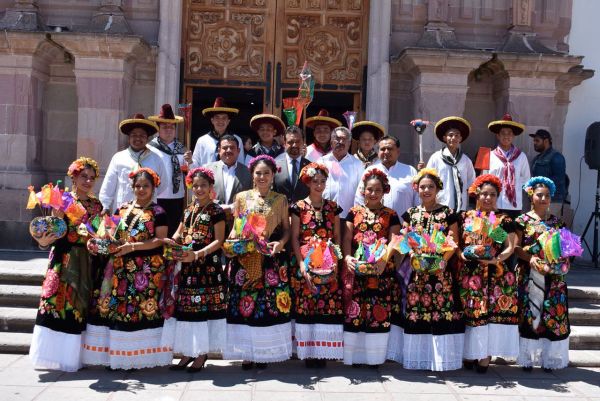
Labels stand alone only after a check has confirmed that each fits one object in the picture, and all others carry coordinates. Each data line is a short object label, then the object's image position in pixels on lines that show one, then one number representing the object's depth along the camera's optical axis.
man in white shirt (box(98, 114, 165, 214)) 6.08
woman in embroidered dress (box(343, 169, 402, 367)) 4.99
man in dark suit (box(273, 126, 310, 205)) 5.73
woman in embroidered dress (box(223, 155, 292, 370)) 4.91
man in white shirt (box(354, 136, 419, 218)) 5.74
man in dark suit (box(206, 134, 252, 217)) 5.65
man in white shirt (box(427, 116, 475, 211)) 6.32
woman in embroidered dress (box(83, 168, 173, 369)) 4.75
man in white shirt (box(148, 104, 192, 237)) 6.39
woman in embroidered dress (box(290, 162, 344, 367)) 5.03
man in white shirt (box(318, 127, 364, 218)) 5.80
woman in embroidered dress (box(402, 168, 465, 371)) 4.93
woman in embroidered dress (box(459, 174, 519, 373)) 4.95
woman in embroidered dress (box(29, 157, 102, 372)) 4.77
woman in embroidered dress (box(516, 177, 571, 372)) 5.09
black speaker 8.95
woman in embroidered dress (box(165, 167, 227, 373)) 4.82
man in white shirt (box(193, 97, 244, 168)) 6.40
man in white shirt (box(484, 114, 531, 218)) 7.00
